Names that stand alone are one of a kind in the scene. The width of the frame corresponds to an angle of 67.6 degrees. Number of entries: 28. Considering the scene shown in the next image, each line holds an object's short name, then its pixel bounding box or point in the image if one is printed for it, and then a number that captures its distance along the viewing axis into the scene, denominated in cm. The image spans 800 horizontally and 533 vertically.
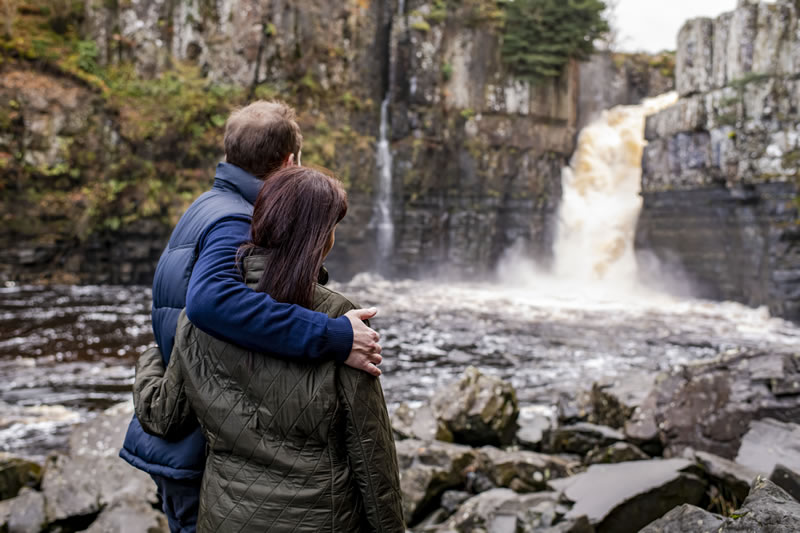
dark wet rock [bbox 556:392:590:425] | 721
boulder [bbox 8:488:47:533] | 407
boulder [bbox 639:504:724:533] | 205
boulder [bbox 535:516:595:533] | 357
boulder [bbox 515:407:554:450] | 661
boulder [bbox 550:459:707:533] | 372
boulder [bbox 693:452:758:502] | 390
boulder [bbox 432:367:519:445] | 649
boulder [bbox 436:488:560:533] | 391
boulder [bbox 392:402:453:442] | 630
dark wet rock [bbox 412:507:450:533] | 427
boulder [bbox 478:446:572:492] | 503
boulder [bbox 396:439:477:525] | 465
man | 177
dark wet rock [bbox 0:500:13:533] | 404
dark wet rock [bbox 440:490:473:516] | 475
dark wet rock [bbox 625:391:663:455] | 562
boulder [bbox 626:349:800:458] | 520
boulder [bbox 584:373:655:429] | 660
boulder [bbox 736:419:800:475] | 413
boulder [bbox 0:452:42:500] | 497
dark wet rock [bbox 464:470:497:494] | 507
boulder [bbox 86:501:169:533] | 380
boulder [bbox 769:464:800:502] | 292
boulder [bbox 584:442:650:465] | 523
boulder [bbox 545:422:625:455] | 600
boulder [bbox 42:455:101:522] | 420
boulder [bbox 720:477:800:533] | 180
